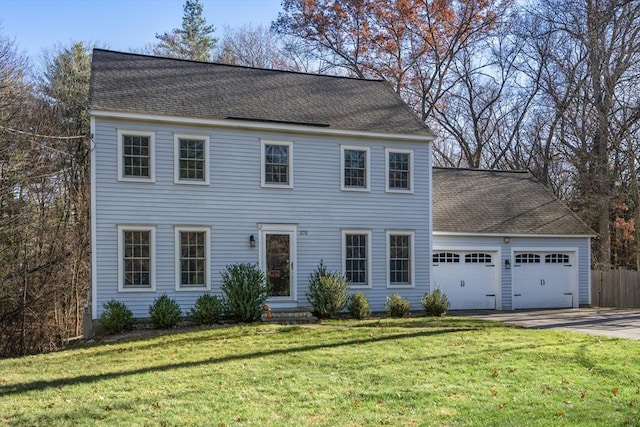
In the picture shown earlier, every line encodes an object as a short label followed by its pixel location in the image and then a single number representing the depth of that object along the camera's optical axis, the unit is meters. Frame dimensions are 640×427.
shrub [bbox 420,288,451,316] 18.56
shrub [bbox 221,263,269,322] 16.62
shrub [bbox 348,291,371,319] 17.80
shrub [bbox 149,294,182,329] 16.05
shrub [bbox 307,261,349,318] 17.62
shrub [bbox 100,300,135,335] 15.76
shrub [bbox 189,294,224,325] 16.39
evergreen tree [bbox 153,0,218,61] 35.03
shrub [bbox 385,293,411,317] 18.14
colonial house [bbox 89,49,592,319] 17.02
